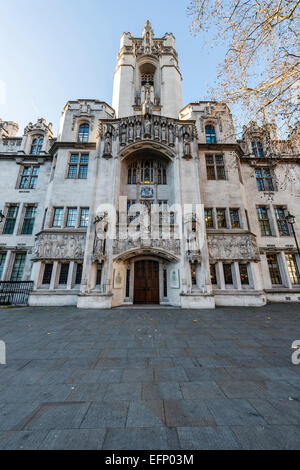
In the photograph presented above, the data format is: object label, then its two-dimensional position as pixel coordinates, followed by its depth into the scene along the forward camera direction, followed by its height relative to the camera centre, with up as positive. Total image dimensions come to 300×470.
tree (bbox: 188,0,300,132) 5.14 +6.94
